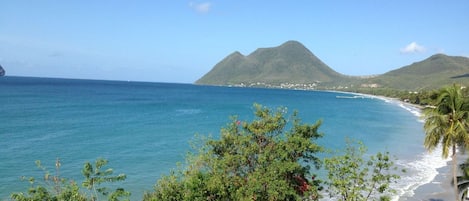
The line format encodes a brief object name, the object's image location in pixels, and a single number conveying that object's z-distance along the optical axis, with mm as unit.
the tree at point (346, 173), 12492
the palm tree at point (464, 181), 18500
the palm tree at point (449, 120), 17328
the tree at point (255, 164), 13117
